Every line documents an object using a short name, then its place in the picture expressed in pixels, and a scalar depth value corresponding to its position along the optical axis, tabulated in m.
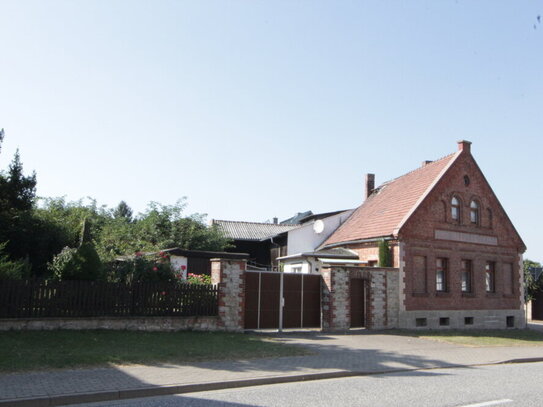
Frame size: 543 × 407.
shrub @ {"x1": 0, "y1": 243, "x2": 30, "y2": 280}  14.75
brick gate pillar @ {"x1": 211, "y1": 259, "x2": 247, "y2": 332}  16.64
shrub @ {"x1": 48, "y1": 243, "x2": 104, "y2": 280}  15.47
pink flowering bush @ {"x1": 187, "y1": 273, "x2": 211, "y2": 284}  18.86
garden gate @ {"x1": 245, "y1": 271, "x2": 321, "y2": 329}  17.44
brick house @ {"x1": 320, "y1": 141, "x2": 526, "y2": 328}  22.30
